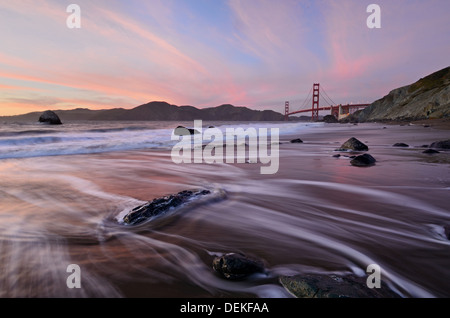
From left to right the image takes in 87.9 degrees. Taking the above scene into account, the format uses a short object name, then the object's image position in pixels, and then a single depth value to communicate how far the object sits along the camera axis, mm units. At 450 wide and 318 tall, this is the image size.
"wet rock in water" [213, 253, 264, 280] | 1721
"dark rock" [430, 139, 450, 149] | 7966
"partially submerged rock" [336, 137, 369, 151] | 8570
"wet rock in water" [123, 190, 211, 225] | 2658
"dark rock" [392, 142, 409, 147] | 9282
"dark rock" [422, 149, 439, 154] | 7217
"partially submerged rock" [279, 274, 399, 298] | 1438
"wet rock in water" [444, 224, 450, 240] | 2223
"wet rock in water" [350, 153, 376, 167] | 5834
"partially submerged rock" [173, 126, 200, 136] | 19975
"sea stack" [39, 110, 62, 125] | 38812
